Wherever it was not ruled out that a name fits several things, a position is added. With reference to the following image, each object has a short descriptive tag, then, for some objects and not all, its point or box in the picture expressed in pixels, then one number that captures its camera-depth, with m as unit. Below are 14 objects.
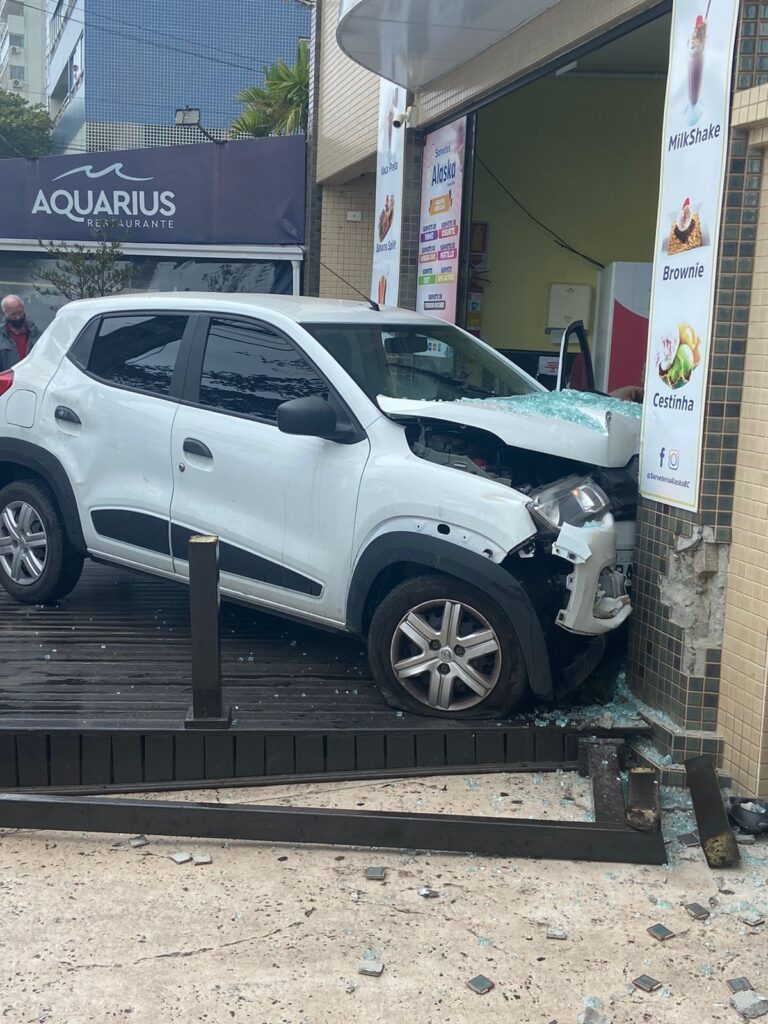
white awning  7.29
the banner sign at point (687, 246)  4.48
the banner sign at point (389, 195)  10.27
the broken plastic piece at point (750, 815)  4.14
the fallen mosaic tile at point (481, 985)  3.21
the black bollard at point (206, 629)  4.46
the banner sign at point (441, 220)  9.30
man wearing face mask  9.88
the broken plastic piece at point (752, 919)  3.59
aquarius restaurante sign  14.16
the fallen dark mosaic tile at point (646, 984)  3.22
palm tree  18.86
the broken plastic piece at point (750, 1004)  3.11
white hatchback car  4.66
